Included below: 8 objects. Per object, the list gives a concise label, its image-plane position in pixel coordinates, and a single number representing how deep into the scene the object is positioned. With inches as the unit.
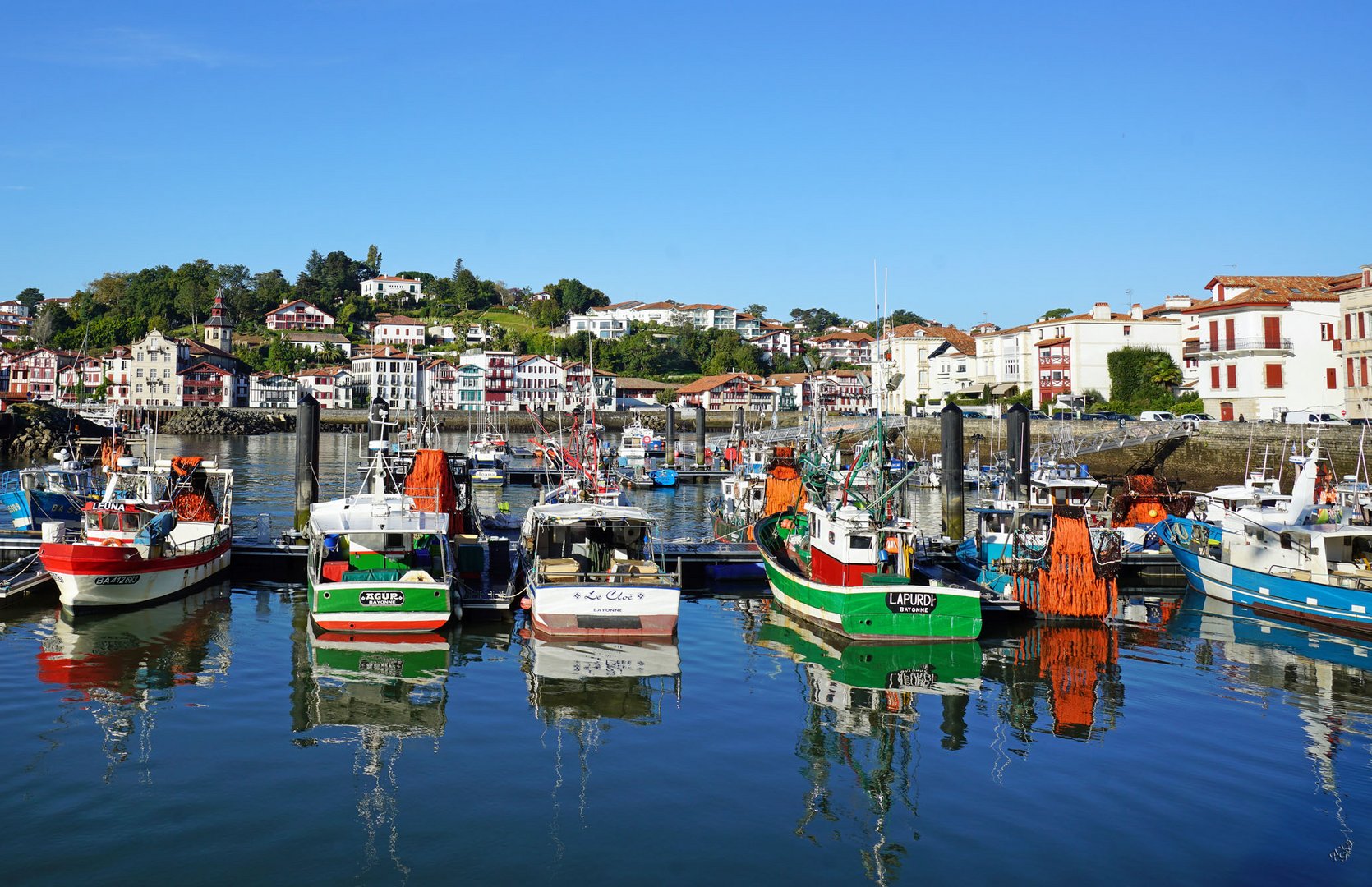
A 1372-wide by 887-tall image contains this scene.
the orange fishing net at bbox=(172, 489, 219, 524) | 1184.8
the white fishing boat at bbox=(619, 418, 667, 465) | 2805.1
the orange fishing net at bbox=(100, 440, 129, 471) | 1218.0
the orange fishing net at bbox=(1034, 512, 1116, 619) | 984.9
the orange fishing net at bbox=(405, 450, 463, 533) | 1133.1
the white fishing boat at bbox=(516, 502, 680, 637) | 836.0
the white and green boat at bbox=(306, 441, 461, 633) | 830.5
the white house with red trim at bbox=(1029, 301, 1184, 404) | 3316.9
